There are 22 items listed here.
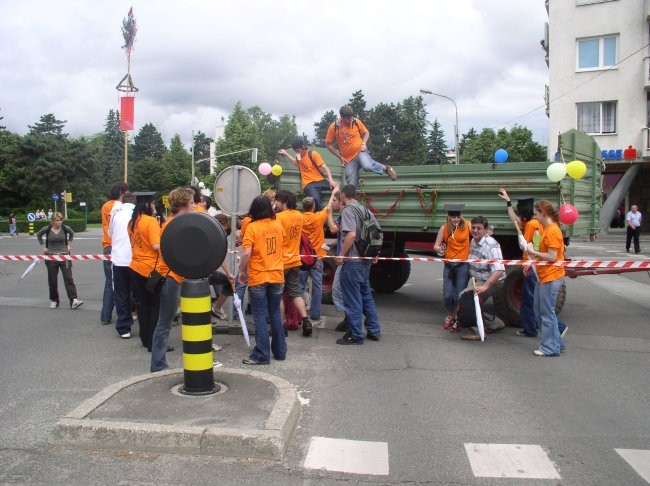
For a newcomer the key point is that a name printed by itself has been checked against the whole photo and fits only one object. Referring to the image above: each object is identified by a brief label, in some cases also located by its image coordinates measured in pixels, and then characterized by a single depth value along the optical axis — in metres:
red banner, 32.28
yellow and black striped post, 4.73
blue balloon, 9.59
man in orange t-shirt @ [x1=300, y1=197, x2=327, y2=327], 8.33
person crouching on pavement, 7.46
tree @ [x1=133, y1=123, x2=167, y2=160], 116.38
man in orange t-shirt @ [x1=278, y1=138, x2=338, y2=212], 9.59
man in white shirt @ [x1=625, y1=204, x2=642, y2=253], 20.34
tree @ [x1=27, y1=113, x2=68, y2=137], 83.81
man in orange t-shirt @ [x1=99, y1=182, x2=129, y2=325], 8.09
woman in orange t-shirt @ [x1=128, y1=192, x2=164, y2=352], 6.38
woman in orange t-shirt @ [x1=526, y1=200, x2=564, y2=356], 6.68
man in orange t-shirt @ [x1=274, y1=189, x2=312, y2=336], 7.11
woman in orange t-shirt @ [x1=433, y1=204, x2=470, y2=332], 8.00
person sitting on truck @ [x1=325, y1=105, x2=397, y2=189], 9.57
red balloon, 7.69
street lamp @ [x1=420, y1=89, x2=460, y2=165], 33.78
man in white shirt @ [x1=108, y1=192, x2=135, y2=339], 7.48
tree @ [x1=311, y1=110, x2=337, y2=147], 103.81
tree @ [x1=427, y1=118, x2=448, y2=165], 73.19
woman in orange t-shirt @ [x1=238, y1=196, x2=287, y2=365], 6.05
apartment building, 28.70
